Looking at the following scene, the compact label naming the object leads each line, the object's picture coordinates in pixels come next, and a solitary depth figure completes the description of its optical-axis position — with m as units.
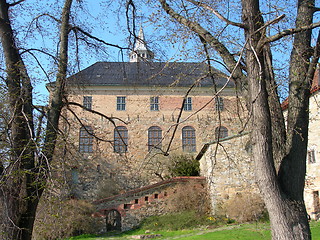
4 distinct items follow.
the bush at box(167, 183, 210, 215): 16.97
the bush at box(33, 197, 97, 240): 15.47
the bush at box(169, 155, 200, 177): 20.55
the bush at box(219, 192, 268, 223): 14.67
